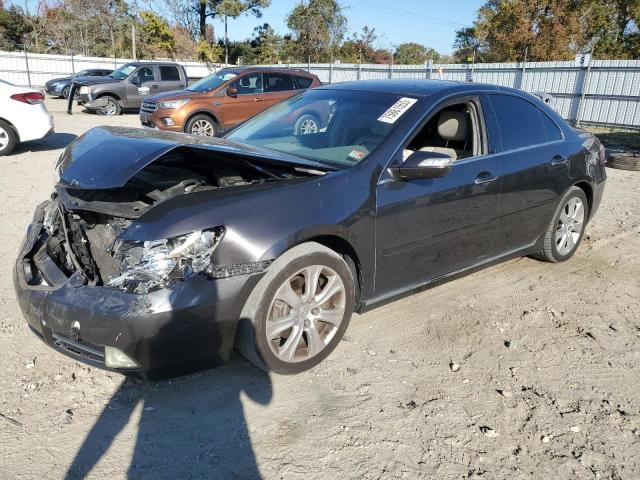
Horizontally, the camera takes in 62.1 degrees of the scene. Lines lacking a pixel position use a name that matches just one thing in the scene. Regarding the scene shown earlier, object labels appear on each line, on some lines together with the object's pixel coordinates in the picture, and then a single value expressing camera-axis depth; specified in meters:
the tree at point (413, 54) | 50.06
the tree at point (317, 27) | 39.59
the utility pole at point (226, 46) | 38.31
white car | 9.39
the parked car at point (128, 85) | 16.88
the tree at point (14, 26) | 41.81
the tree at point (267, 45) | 40.72
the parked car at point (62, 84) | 21.82
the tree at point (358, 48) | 42.25
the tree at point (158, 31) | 36.44
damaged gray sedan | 2.57
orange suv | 11.67
